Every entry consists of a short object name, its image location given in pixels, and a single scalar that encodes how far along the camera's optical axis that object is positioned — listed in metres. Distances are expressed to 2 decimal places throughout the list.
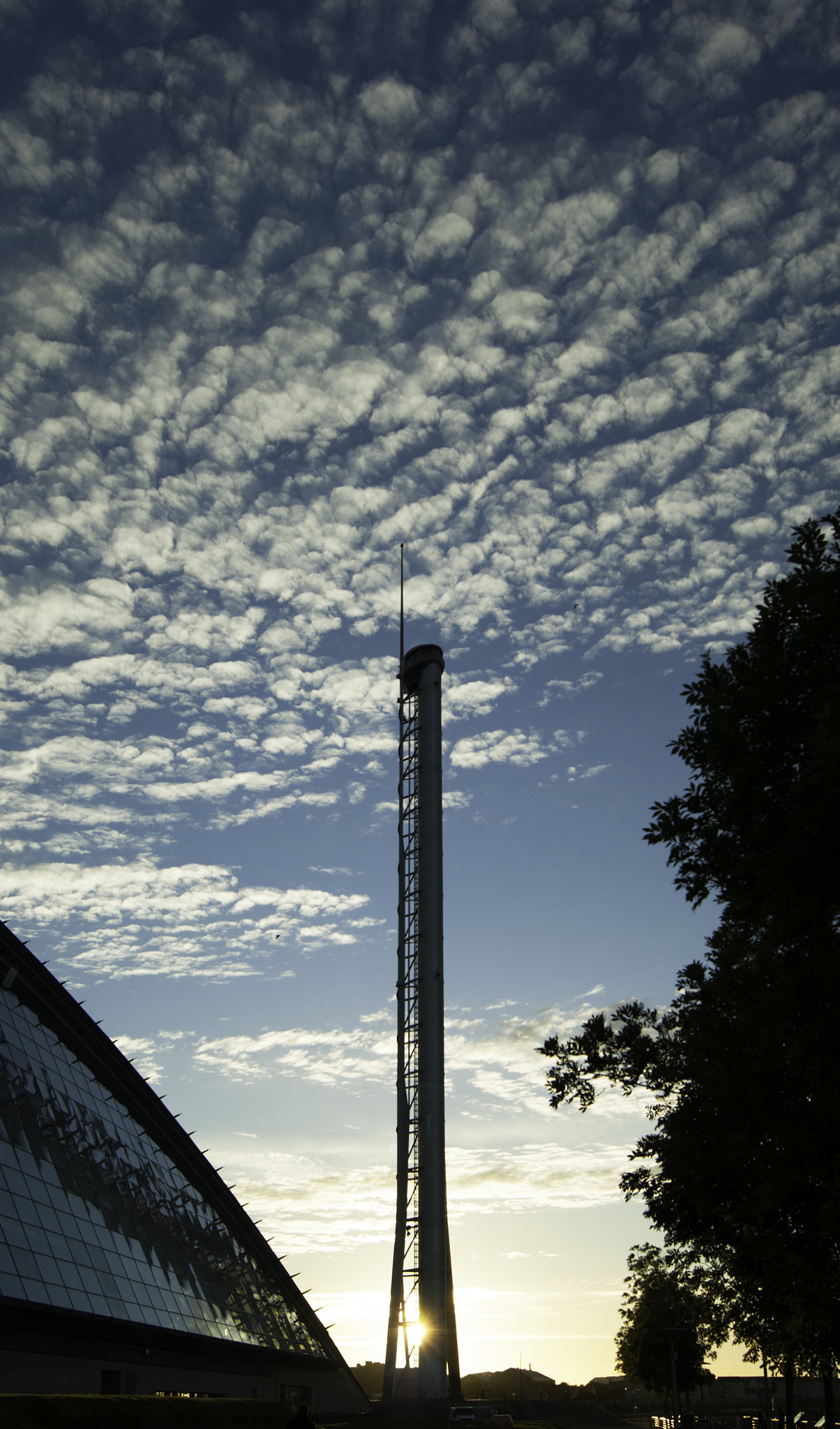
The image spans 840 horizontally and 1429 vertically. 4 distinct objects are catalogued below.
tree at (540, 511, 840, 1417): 15.70
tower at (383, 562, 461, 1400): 68.56
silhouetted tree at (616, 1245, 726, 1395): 61.97
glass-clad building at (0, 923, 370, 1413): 28.72
